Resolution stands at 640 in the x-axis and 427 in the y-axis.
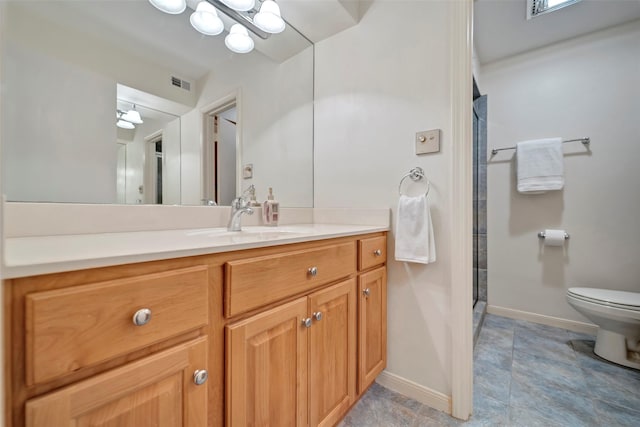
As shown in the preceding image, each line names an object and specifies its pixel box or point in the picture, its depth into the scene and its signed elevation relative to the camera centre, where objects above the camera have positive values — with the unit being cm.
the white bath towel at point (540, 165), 200 +38
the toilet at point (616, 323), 149 -66
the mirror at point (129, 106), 79 +42
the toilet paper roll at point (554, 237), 200 -19
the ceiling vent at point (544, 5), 170 +139
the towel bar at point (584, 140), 194 +55
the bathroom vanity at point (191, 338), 39 -26
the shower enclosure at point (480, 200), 237 +12
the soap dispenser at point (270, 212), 139 +1
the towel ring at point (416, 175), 125 +19
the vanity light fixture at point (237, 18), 116 +99
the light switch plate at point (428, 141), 122 +35
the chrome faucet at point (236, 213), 114 +0
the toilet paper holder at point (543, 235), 201 -18
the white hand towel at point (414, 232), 119 -9
